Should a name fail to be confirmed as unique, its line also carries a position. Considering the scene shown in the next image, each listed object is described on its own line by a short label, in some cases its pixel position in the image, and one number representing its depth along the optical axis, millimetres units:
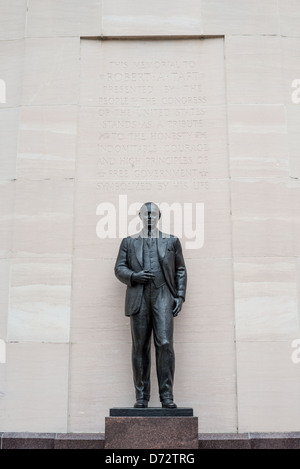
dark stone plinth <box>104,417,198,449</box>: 8664
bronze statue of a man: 9367
